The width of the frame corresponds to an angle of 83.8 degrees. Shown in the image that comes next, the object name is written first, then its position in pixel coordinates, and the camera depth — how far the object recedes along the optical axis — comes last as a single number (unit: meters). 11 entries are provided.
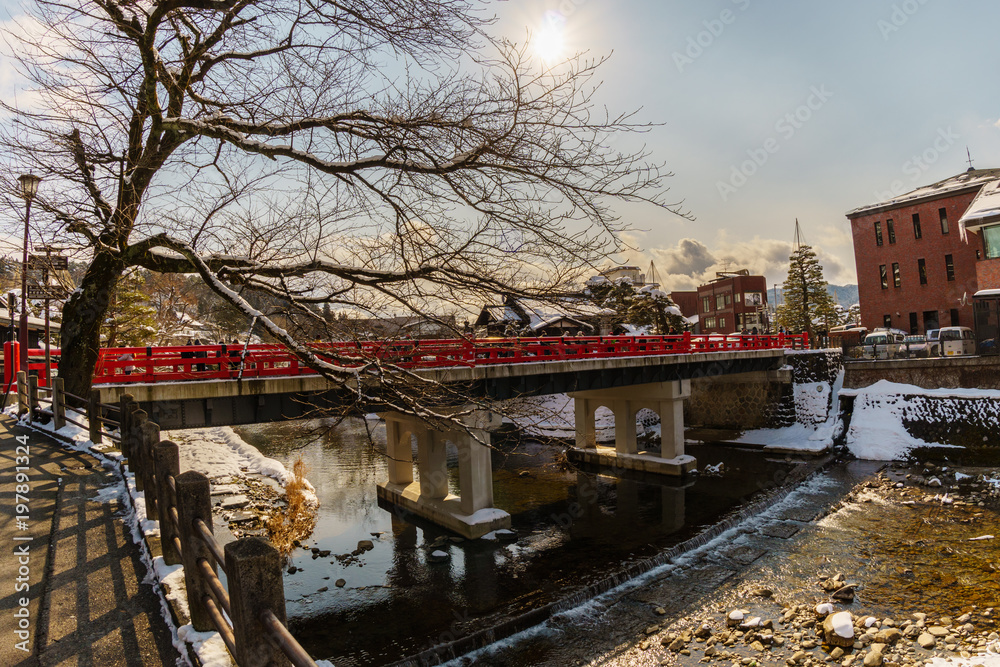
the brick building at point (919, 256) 36.19
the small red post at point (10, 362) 19.69
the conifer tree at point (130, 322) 28.17
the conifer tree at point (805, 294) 50.78
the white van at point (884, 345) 31.54
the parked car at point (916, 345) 30.80
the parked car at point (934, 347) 30.30
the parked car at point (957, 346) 29.00
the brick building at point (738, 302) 64.56
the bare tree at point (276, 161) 6.28
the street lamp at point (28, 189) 7.06
